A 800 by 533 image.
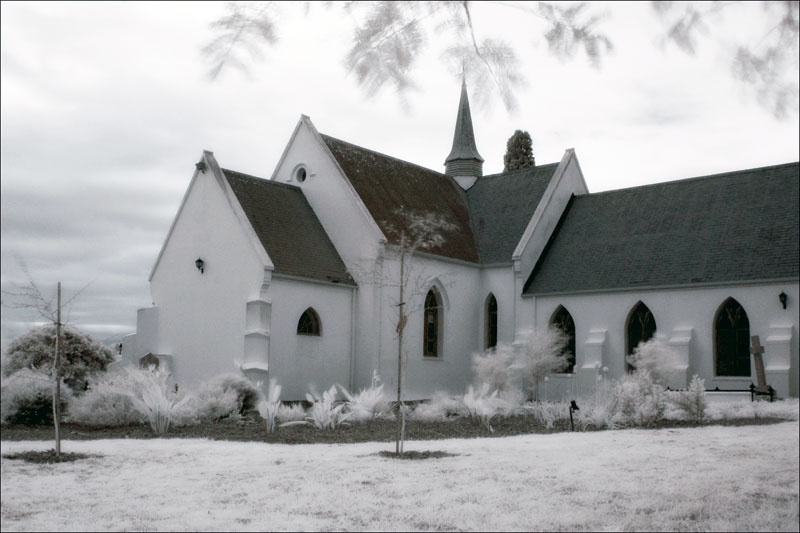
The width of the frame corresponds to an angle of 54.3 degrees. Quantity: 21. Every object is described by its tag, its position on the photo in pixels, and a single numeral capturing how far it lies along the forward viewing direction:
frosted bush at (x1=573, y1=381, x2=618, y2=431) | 18.38
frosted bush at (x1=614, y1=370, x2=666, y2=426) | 18.44
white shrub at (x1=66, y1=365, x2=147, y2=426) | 18.08
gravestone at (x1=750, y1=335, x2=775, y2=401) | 24.31
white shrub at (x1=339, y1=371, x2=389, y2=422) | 20.27
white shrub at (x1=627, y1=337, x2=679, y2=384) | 25.70
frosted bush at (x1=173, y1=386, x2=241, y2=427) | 18.73
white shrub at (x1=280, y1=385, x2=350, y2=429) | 18.47
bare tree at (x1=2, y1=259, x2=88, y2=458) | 12.04
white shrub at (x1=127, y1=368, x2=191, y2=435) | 17.28
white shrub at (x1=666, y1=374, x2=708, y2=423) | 18.86
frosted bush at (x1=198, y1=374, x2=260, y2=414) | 21.31
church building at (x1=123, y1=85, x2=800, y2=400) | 25.98
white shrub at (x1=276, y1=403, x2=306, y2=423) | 19.05
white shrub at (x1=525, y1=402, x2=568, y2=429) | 19.20
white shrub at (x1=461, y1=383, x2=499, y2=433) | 19.02
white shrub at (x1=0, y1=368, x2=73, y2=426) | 13.71
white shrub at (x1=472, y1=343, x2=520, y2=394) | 28.34
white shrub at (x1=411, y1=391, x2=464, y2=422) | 20.86
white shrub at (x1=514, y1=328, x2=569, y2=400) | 29.38
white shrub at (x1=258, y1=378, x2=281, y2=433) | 17.50
